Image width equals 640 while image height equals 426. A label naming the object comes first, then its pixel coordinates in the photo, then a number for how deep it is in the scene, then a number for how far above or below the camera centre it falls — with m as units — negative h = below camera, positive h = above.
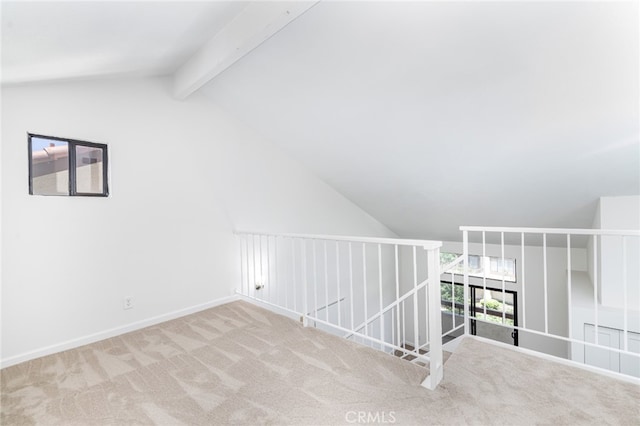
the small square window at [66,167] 2.27 +0.42
